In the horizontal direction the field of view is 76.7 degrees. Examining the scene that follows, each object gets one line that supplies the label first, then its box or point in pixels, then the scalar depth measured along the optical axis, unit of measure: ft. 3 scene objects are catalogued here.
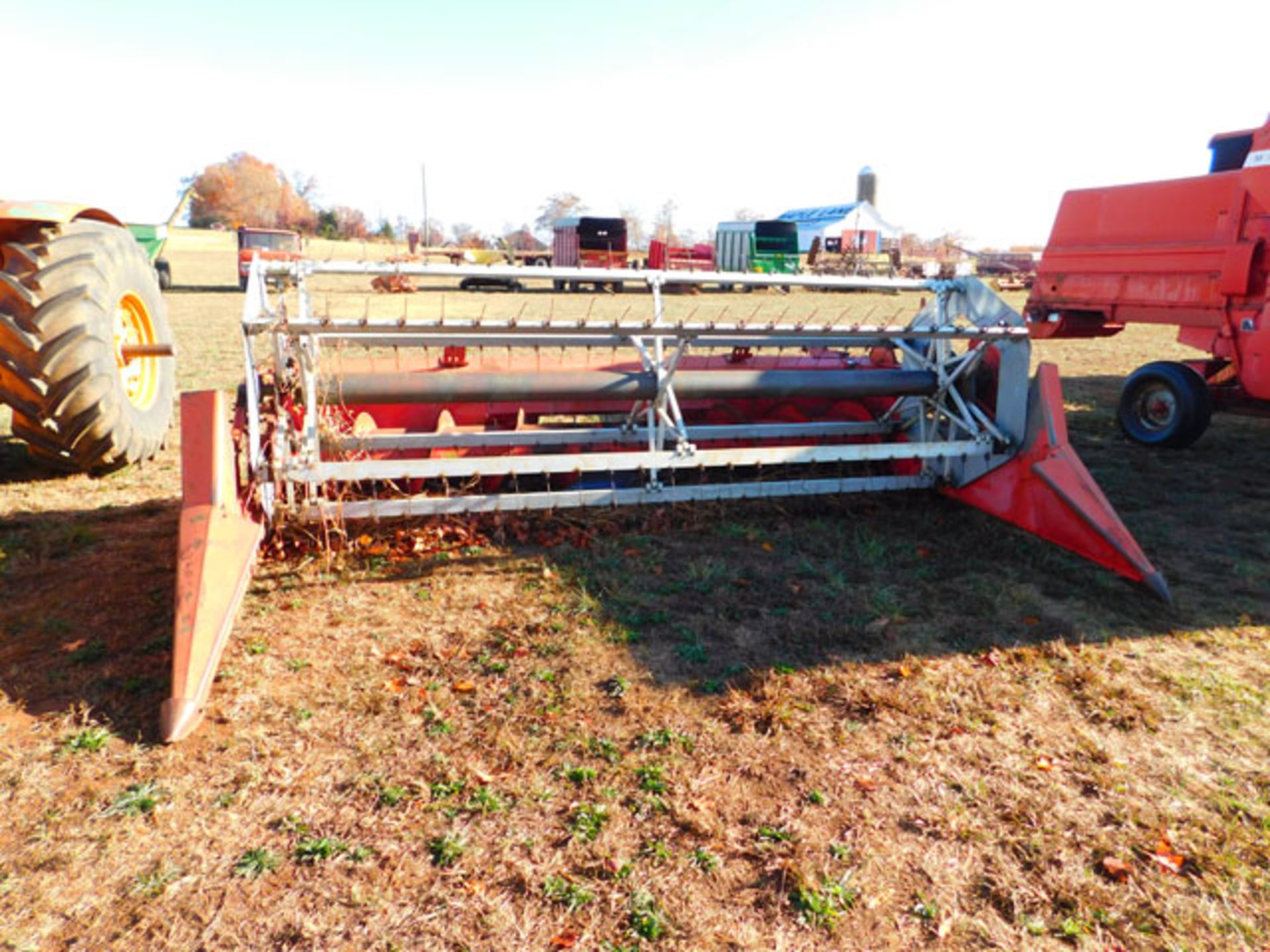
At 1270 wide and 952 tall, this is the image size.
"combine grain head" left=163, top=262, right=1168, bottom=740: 11.46
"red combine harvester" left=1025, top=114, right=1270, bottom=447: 19.99
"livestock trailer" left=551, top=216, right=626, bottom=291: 95.04
